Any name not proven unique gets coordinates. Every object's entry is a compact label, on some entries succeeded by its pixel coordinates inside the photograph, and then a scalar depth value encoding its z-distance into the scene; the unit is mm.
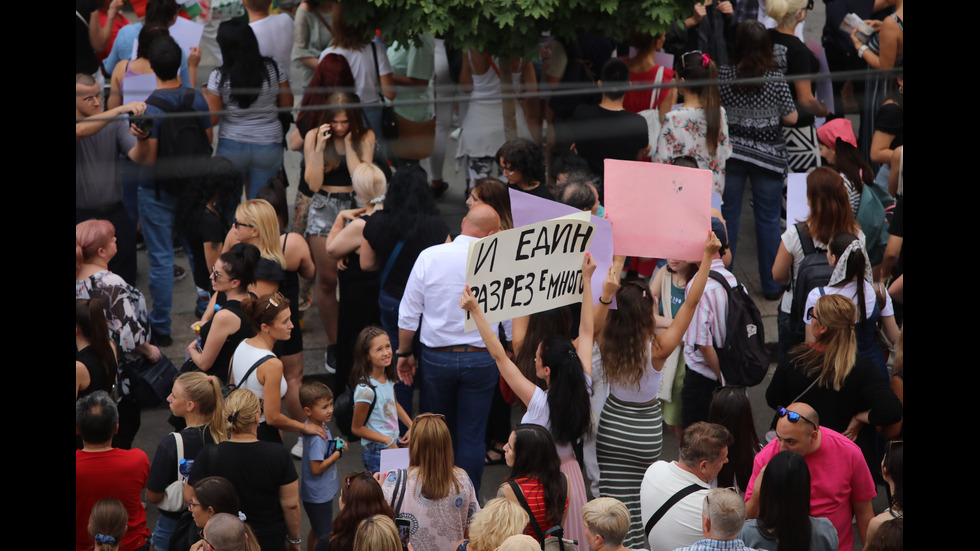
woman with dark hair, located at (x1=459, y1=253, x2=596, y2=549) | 9609
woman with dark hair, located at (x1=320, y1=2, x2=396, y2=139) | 16016
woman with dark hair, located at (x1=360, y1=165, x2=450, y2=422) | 12391
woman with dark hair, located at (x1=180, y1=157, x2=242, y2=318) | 13844
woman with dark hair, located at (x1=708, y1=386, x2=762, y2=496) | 9789
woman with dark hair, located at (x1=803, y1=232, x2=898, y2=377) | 11430
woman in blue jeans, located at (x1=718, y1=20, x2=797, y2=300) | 15172
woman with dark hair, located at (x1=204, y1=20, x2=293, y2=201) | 15531
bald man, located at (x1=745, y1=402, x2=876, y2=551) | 9211
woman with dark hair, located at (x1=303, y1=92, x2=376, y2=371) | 14125
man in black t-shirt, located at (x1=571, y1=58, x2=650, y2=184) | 14656
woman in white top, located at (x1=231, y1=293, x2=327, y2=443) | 10633
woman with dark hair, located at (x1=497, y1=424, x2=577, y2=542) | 8766
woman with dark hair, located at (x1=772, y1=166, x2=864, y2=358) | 12172
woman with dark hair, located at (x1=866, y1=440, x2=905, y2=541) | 8352
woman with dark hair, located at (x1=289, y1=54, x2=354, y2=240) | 14945
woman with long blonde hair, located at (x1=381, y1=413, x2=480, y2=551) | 9023
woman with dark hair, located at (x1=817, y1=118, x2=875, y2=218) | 13773
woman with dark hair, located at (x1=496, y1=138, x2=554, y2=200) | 13102
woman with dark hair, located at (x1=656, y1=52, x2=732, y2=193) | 14414
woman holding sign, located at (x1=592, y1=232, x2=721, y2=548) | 10195
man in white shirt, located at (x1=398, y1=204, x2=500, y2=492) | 11312
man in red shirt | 9445
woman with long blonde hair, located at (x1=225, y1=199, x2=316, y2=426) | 11945
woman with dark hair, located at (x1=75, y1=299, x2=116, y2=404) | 10672
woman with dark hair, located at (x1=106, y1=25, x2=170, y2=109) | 15445
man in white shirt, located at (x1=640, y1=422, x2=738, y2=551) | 8656
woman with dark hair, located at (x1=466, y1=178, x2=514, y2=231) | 12219
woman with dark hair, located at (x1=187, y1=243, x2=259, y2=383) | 11211
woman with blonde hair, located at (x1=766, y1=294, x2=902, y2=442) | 10305
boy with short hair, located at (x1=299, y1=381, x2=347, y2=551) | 10414
